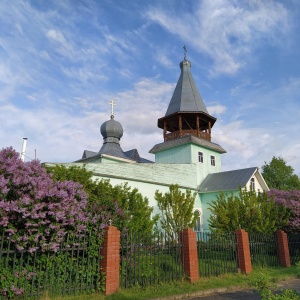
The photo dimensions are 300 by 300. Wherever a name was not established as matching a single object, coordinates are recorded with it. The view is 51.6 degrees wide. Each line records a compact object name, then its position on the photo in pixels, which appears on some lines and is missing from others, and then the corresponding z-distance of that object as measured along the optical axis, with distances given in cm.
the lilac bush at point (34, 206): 620
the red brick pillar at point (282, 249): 1277
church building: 1941
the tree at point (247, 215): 1361
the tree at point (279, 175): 3425
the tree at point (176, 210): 1480
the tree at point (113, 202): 837
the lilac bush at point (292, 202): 1491
